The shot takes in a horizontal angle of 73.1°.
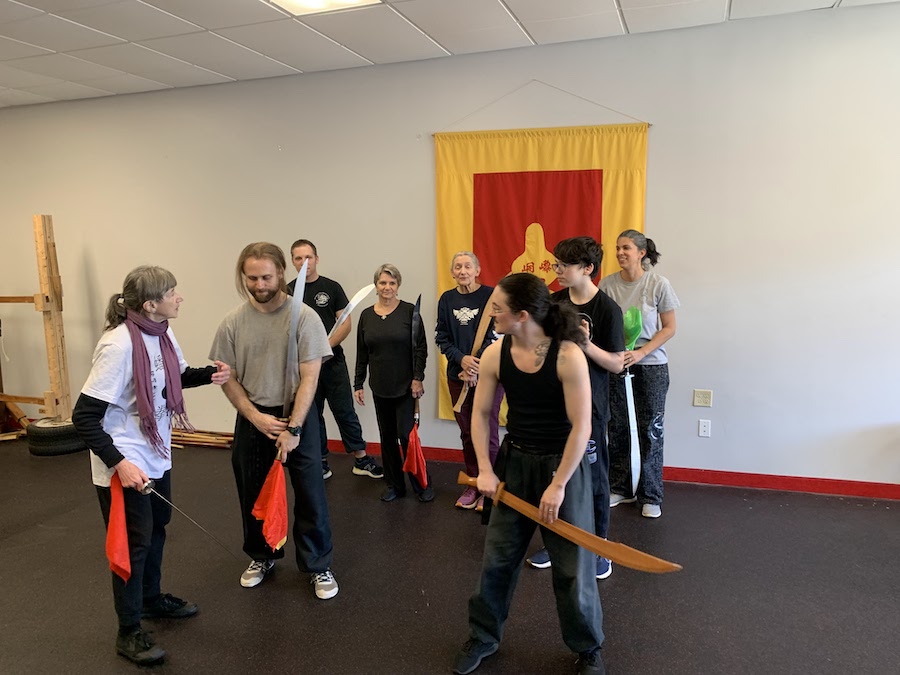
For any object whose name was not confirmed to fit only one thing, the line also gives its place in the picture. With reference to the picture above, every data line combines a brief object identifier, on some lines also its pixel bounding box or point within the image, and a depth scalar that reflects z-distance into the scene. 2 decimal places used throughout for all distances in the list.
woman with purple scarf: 2.04
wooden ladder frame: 5.05
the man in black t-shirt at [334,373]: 4.04
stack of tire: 4.83
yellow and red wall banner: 3.90
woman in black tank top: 1.90
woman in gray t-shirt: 3.34
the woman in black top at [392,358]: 3.59
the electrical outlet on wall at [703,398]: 3.89
